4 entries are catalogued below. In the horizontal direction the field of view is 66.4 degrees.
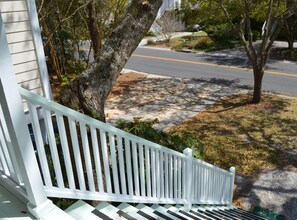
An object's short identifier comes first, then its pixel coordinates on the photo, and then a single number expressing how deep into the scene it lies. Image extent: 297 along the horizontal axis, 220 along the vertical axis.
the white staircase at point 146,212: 1.78
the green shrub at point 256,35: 17.50
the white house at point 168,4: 27.05
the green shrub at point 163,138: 3.96
